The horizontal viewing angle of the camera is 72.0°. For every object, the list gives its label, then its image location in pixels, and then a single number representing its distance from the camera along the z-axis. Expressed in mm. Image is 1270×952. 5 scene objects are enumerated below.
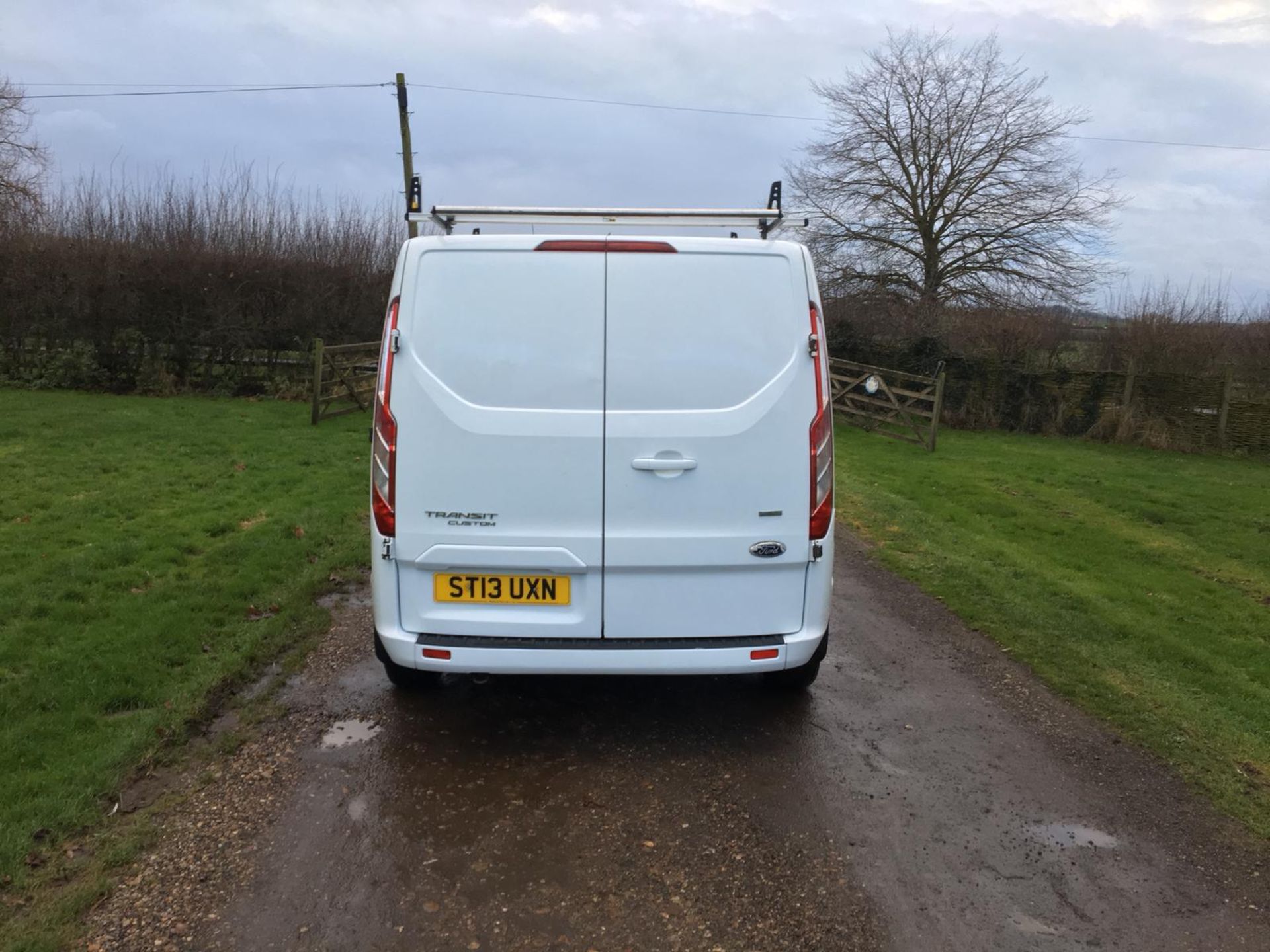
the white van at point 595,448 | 3611
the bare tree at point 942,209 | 26641
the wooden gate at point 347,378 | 16234
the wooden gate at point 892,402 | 17312
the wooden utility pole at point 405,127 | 20234
